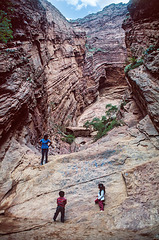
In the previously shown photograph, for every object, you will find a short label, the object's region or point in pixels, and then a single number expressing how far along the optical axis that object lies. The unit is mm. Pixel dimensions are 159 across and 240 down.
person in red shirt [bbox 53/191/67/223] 3961
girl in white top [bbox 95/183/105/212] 4094
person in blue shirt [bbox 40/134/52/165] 6793
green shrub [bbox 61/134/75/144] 13984
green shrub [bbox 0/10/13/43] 7995
